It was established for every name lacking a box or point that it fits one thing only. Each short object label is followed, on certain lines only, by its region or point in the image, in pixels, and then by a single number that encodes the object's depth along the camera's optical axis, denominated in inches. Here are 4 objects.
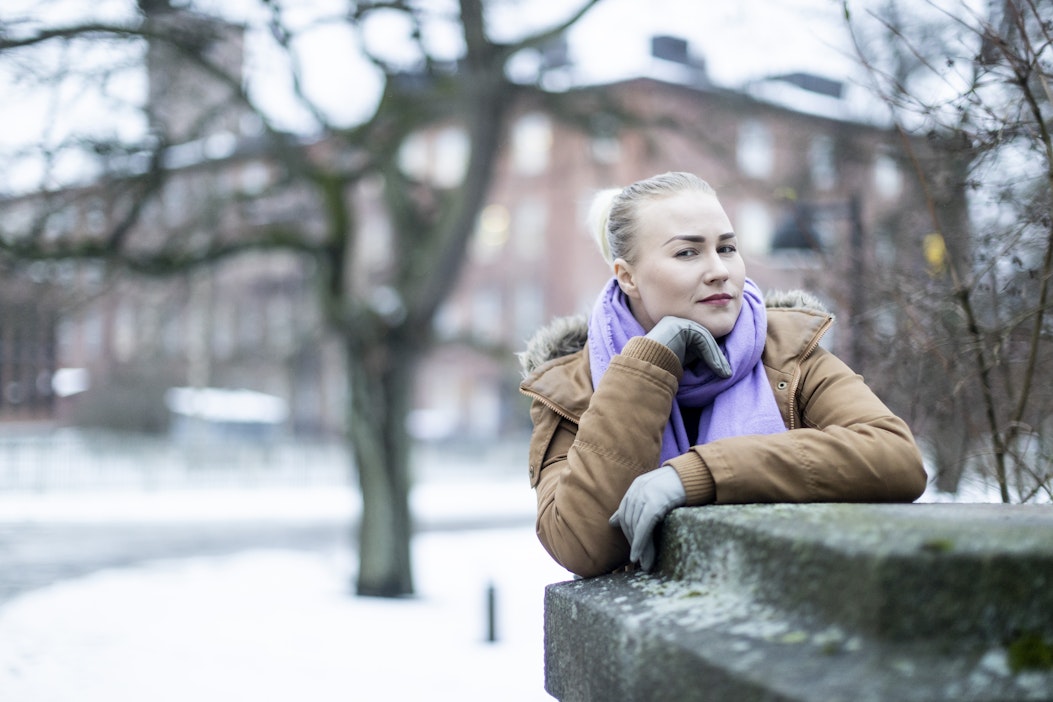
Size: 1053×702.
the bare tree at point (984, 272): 129.3
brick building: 382.0
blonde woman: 82.1
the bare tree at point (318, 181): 364.2
